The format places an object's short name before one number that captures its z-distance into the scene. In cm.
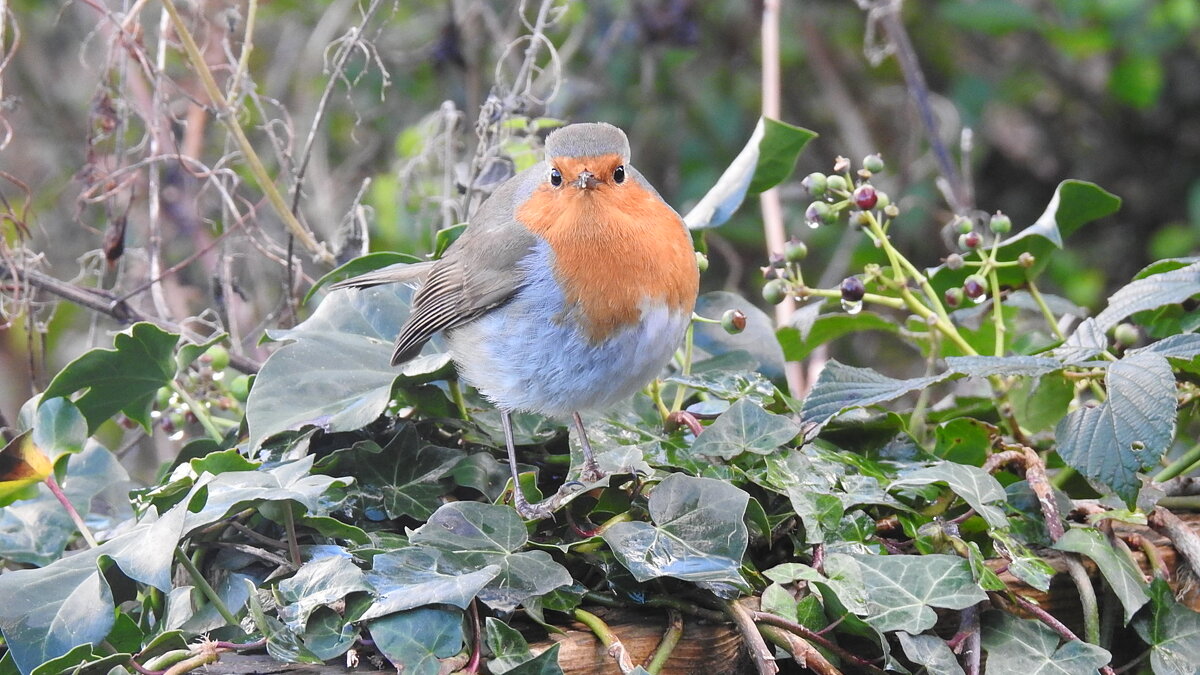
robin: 636
